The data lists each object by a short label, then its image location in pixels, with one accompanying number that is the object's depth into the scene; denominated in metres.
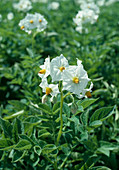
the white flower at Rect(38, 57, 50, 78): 0.50
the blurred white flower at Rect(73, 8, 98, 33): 0.86
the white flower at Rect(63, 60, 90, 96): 0.48
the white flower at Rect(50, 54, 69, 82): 0.48
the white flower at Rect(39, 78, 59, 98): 0.50
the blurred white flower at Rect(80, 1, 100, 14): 0.95
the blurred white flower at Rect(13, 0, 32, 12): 1.10
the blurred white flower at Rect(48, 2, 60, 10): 1.66
